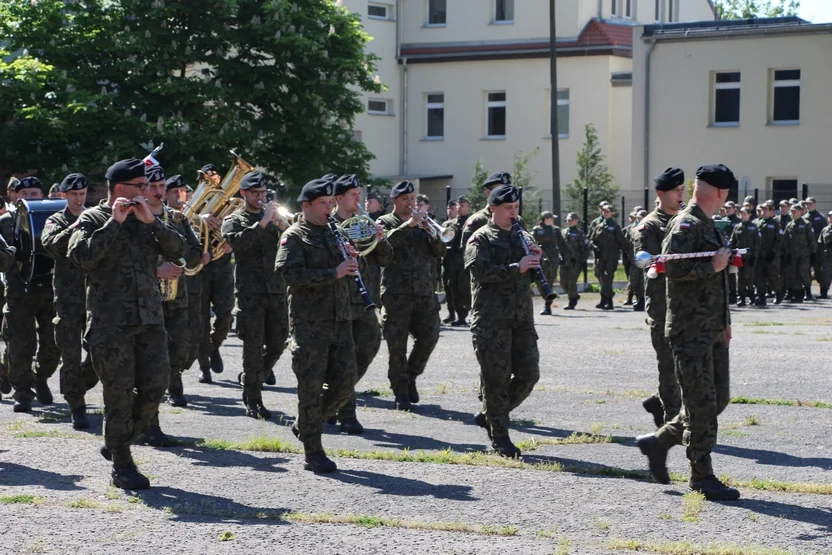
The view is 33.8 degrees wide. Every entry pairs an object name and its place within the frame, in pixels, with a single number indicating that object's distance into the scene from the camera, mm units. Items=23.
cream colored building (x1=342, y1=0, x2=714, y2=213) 46094
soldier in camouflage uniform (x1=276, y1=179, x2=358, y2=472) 9609
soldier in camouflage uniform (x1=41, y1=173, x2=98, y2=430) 11422
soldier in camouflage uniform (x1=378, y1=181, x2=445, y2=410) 12789
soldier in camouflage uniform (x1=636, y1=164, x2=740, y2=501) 8664
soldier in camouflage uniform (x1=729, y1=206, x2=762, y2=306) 26453
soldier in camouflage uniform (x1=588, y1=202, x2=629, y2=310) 25906
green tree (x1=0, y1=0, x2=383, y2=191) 28453
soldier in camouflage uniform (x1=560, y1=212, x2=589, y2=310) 26328
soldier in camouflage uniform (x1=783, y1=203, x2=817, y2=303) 27328
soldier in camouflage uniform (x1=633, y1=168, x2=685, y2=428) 10242
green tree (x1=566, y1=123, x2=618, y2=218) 40375
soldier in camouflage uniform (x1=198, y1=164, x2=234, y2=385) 14117
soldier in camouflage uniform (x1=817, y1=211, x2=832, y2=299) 28141
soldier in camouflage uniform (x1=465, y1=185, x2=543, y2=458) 10164
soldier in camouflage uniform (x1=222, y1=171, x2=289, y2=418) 12180
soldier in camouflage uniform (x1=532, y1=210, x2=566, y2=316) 25031
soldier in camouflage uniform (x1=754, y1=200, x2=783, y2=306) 26859
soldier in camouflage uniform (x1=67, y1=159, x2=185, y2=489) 8922
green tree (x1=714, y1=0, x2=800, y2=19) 71938
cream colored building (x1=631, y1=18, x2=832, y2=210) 39781
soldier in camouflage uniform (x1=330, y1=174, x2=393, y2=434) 11305
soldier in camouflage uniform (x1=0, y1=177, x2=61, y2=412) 12430
